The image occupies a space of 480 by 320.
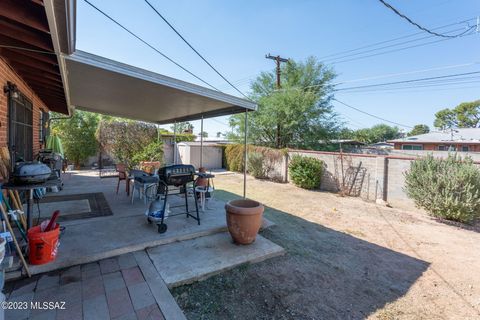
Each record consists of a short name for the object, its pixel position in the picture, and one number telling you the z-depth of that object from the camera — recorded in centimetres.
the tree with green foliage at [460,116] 2938
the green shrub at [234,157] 1270
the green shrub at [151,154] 991
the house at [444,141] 1686
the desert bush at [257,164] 1079
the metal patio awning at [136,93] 287
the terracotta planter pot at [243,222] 300
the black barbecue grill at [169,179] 321
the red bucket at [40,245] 223
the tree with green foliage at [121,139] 1074
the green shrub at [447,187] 486
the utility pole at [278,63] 1391
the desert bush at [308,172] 858
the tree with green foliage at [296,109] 1305
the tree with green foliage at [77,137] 1117
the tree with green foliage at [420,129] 4642
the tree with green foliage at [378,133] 3713
